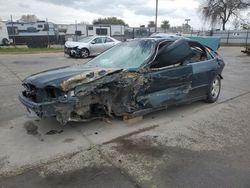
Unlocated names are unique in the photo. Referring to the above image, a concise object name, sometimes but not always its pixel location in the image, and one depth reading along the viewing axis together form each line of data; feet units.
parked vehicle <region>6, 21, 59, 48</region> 65.11
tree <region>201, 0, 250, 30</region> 102.03
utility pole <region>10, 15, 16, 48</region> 65.21
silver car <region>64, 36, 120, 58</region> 39.32
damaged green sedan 9.31
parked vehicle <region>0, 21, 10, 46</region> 60.44
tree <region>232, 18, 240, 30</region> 108.40
